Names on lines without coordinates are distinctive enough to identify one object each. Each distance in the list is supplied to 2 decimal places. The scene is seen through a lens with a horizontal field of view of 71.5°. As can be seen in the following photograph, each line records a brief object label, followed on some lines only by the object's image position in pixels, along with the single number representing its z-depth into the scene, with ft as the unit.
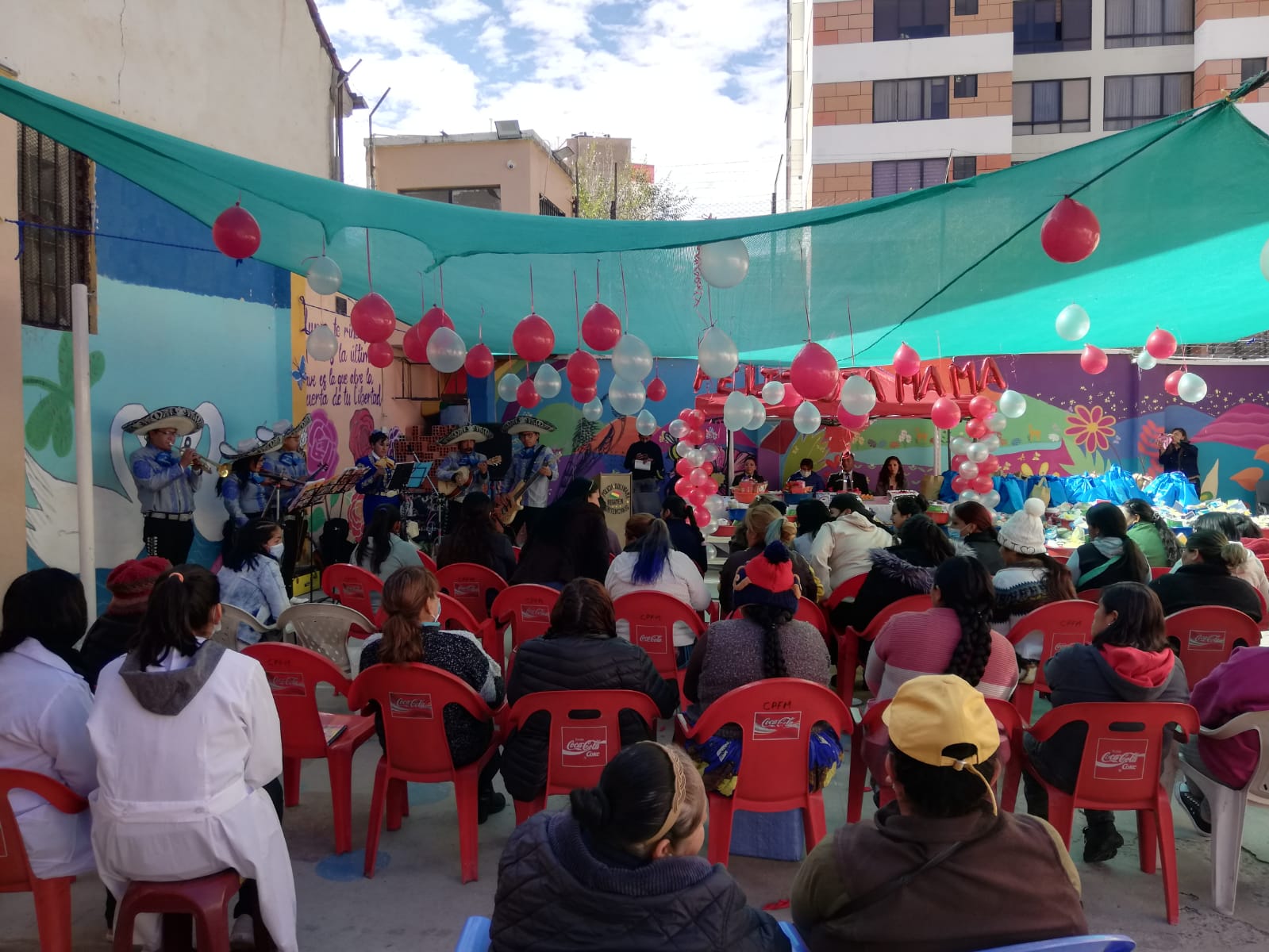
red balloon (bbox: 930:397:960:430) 29.09
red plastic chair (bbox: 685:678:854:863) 9.30
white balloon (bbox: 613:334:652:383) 20.85
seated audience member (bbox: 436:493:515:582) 18.43
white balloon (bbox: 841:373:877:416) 21.59
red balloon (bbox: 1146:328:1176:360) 24.53
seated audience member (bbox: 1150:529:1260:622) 14.01
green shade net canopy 13.58
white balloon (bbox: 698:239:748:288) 15.94
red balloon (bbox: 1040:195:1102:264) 12.76
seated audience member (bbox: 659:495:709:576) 20.85
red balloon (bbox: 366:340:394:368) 23.85
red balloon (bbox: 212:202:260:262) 14.97
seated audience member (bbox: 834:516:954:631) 14.79
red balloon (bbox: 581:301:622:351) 18.01
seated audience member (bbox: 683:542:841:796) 10.14
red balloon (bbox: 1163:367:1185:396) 28.48
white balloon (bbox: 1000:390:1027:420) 29.99
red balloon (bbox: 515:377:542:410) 31.04
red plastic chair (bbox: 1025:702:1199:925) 9.42
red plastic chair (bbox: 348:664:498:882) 9.88
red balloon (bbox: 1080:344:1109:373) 26.89
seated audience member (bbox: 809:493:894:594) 17.76
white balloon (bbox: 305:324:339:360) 22.36
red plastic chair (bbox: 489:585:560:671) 15.51
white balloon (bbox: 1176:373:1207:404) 27.25
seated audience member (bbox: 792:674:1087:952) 5.11
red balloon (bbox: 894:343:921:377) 24.93
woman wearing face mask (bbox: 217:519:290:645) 14.14
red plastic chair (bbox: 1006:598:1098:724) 13.80
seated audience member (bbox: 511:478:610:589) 17.06
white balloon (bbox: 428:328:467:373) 20.01
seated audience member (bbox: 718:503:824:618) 15.64
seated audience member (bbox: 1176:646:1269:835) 9.56
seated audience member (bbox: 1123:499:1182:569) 19.06
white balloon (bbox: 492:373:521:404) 32.30
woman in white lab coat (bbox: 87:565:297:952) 7.41
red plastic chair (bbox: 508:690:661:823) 9.62
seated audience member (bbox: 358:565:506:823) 9.93
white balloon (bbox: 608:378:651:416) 25.80
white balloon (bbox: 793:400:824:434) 27.73
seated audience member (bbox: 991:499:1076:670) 14.25
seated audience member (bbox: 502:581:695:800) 9.82
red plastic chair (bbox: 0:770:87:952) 7.74
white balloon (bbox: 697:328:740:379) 19.63
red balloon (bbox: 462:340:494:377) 22.58
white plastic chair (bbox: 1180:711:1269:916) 9.64
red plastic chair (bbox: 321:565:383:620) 16.66
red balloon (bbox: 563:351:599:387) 22.45
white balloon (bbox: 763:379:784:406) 27.66
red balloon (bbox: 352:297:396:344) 18.06
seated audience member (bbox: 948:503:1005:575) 16.06
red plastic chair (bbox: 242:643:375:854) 10.49
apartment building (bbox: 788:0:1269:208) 58.80
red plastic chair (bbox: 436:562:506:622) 17.56
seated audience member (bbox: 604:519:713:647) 14.98
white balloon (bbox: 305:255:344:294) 17.38
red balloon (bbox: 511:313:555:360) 19.02
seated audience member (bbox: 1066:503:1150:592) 15.23
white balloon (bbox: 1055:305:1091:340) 21.13
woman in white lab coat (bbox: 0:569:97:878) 7.89
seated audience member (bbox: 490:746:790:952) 4.72
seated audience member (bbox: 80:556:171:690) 9.64
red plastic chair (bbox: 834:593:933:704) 14.64
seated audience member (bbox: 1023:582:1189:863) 9.63
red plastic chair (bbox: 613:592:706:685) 14.40
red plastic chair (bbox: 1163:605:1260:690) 13.56
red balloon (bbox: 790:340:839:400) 17.93
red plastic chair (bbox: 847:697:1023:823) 9.96
